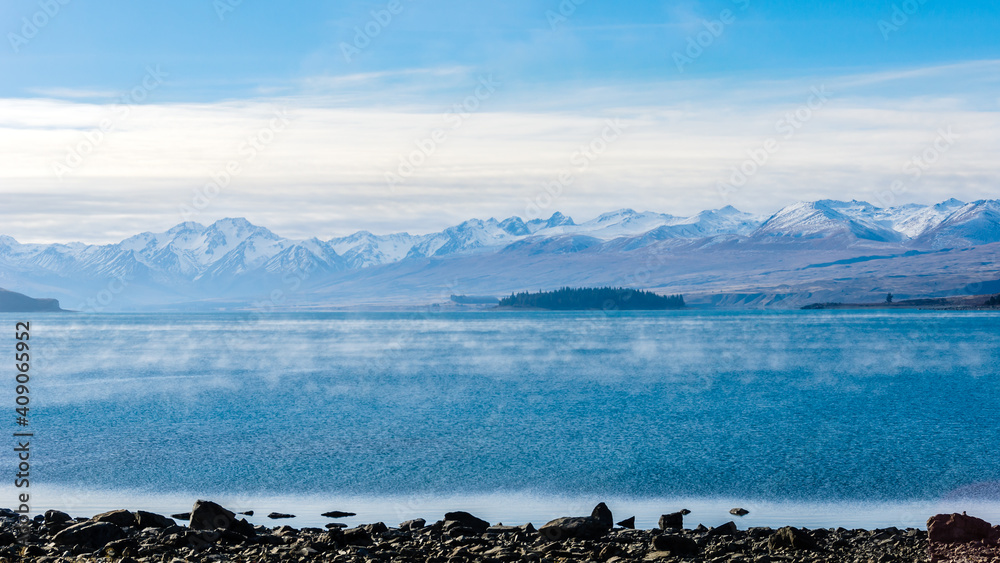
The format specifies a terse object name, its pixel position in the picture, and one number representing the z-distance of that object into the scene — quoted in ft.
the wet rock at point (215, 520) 53.72
